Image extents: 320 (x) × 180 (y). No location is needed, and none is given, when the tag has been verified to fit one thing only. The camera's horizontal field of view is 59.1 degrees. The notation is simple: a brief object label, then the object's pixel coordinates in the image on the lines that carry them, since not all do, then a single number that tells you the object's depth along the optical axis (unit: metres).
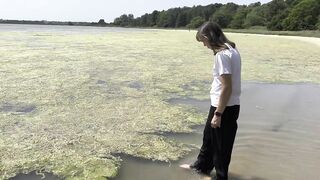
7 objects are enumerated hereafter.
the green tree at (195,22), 98.29
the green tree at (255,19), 79.32
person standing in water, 2.87
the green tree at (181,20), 114.14
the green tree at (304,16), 61.34
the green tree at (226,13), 88.61
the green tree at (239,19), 83.18
